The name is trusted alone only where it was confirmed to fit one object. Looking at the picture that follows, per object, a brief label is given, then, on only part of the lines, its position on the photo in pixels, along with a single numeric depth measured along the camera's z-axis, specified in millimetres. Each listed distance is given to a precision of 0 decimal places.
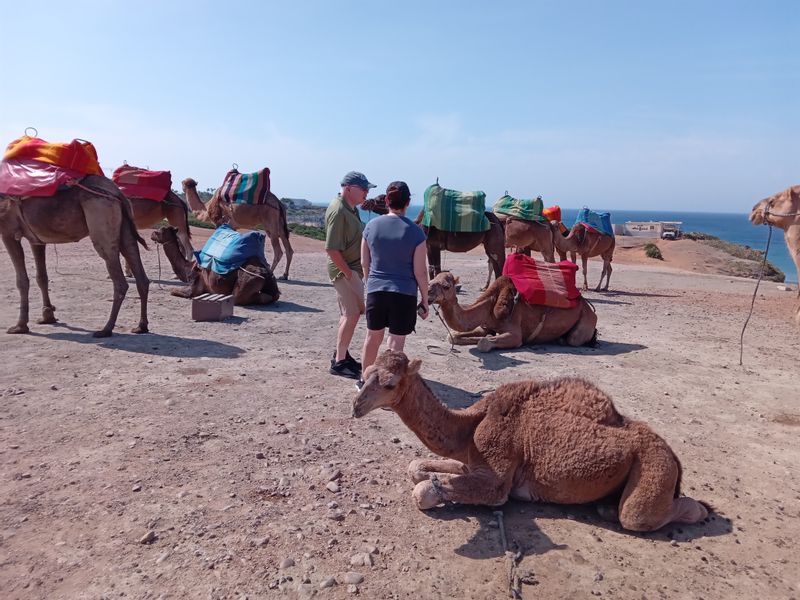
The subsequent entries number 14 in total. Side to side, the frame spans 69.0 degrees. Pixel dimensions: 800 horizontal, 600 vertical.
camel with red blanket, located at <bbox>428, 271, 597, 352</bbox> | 7891
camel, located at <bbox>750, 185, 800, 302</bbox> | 8273
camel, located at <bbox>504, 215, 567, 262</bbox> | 14172
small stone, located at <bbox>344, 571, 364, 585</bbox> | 3037
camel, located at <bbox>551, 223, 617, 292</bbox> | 15617
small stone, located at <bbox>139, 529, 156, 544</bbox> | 3293
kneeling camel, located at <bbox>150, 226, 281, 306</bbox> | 10438
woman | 5168
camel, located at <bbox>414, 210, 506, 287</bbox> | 12641
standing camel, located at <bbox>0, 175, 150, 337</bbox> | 7742
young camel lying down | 3473
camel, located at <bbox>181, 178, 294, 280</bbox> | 14859
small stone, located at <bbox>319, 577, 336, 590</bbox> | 2990
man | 5977
